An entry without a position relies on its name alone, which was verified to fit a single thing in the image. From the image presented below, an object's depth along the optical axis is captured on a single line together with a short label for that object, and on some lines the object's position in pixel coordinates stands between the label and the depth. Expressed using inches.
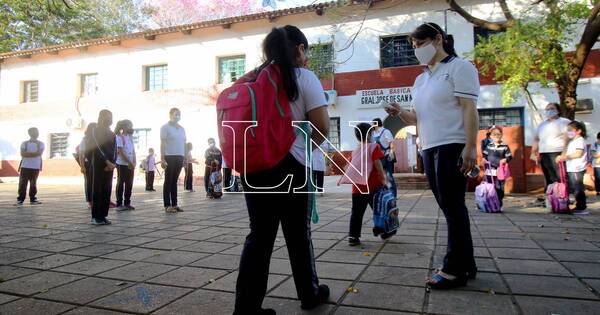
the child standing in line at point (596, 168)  386.9
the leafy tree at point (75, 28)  893.2
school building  537.3
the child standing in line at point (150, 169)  523.5
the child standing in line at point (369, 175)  174.6
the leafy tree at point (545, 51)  313.7
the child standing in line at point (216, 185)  394.9
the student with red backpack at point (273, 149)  79.8
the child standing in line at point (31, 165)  346.9
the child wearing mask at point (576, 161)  255.4
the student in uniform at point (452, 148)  106.3
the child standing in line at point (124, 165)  309.7
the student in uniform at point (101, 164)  229.9
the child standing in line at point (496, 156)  289.7
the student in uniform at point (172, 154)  275.2
